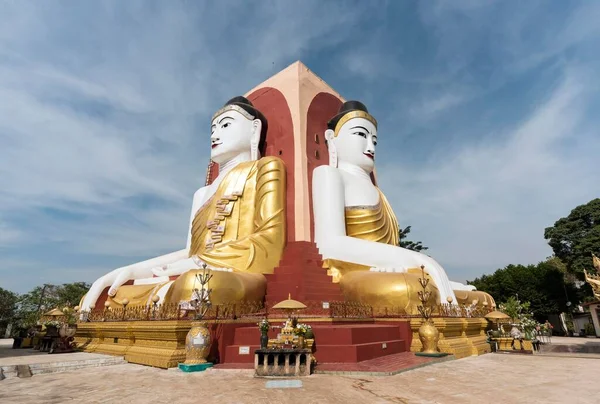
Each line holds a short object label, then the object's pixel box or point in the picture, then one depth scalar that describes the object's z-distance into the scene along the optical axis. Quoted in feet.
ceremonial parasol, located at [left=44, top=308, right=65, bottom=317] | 36.63
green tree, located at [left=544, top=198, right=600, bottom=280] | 74.18
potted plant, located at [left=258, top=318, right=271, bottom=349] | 21.85
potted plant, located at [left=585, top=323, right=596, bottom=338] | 80.03
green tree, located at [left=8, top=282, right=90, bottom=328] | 91.97
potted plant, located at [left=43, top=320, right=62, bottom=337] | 31.89
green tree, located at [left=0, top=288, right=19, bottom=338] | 93.25
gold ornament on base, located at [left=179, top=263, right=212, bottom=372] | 22.16
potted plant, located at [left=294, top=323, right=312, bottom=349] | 21.81
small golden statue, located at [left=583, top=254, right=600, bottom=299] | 39.44
